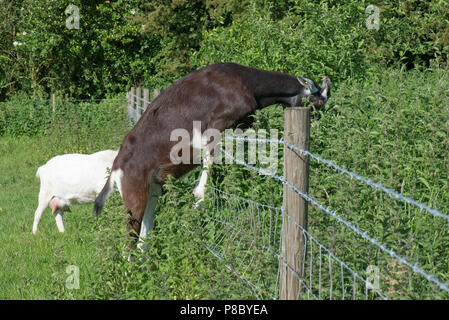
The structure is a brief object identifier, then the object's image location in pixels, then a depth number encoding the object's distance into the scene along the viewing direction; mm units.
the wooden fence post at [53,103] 16784
